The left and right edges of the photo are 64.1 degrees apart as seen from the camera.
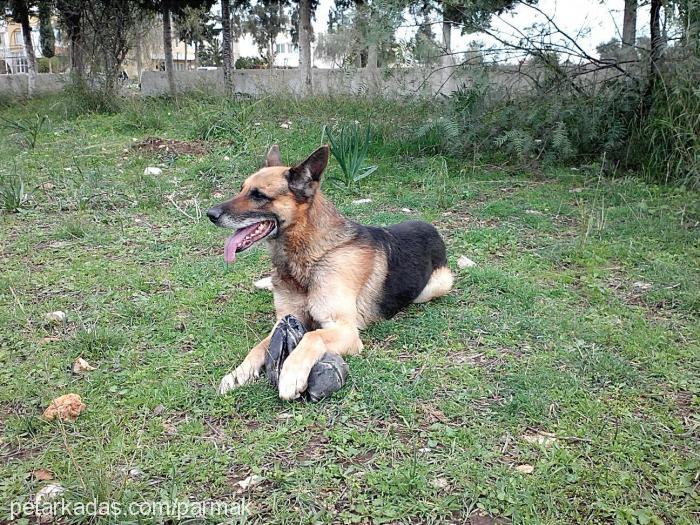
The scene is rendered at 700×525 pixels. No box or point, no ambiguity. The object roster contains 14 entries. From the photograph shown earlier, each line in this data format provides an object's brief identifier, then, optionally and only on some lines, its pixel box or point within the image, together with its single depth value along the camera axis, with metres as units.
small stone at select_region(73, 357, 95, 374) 3.13
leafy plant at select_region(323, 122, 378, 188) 6.80
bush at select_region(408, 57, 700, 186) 6.71
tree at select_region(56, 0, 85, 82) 12.41
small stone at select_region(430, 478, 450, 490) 2.23
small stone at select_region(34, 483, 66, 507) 2.12
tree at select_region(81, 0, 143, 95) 12.42
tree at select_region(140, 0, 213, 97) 16.20
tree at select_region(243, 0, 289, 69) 42.60
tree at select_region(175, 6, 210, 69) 36.83
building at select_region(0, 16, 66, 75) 26.20
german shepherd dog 3.25
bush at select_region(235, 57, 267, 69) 37.06
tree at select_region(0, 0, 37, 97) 17.58
